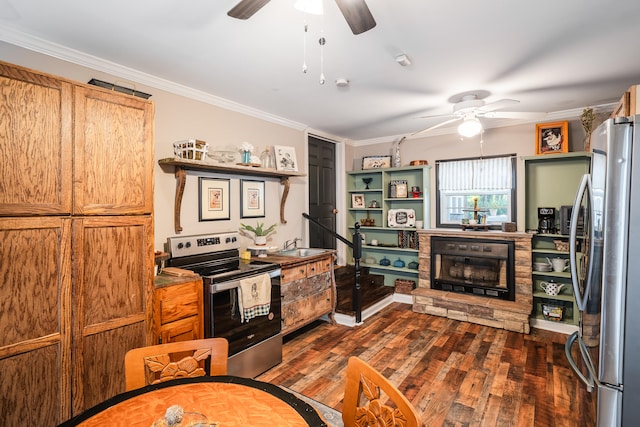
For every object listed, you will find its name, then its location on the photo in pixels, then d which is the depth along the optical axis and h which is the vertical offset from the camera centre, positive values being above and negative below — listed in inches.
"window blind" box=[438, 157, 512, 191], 170.6 +20.8
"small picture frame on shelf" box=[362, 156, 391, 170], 204.2 +31.9
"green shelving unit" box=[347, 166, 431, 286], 193.6 -2.0
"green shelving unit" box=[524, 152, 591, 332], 148.9 +1.7
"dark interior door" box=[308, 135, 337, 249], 190.9 +12.5
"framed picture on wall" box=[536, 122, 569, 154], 150.3 +35.8
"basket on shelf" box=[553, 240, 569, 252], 148.1 -16.1
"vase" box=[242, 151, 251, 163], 133.3 +22.5
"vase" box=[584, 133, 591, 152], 143.1 +31.4
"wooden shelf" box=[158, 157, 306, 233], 109.3 +16.3
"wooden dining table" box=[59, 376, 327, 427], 42.9 -28.9
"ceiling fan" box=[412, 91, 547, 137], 123.7 +41.6
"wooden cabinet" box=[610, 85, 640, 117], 87.1 +30.9
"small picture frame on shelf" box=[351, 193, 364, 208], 213.5 +7.1
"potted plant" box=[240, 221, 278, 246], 141.6 -9.9
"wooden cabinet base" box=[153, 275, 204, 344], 88.1 -29.0
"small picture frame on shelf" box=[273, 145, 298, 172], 155.1 +26.0
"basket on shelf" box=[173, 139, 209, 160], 111.4 +21.4
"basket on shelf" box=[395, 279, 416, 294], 192.1 -45.8
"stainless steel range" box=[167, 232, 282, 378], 98.7 -28.6
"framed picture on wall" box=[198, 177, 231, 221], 127.3 +4.5
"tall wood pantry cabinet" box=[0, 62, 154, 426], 65.6 -7.5
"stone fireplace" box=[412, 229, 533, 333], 151.8 -35.5
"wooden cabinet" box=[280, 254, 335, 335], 129.0 -35.9
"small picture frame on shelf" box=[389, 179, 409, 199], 197.3 +13.8
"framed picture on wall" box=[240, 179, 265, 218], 144.2 +5.3
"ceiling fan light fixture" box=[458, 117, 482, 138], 123.5 +32.8
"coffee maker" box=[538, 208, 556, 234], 153.0 -4.7
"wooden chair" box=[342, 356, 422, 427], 41.4 -27.2
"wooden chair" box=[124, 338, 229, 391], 57.6 -28.7
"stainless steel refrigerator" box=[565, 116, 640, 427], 62.4 -13.2
